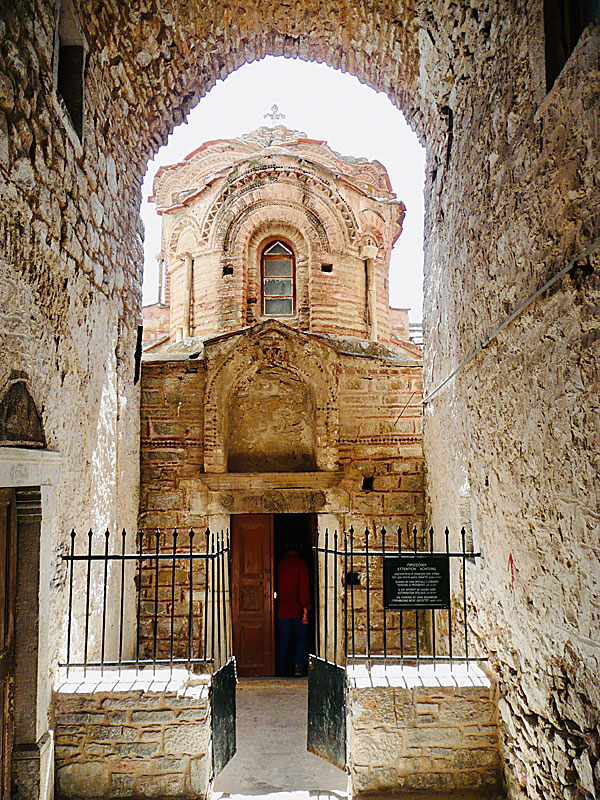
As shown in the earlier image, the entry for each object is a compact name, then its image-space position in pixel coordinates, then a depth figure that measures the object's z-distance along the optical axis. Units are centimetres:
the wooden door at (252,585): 840
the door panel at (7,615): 379
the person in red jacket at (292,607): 793
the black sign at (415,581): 471
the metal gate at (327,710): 454
